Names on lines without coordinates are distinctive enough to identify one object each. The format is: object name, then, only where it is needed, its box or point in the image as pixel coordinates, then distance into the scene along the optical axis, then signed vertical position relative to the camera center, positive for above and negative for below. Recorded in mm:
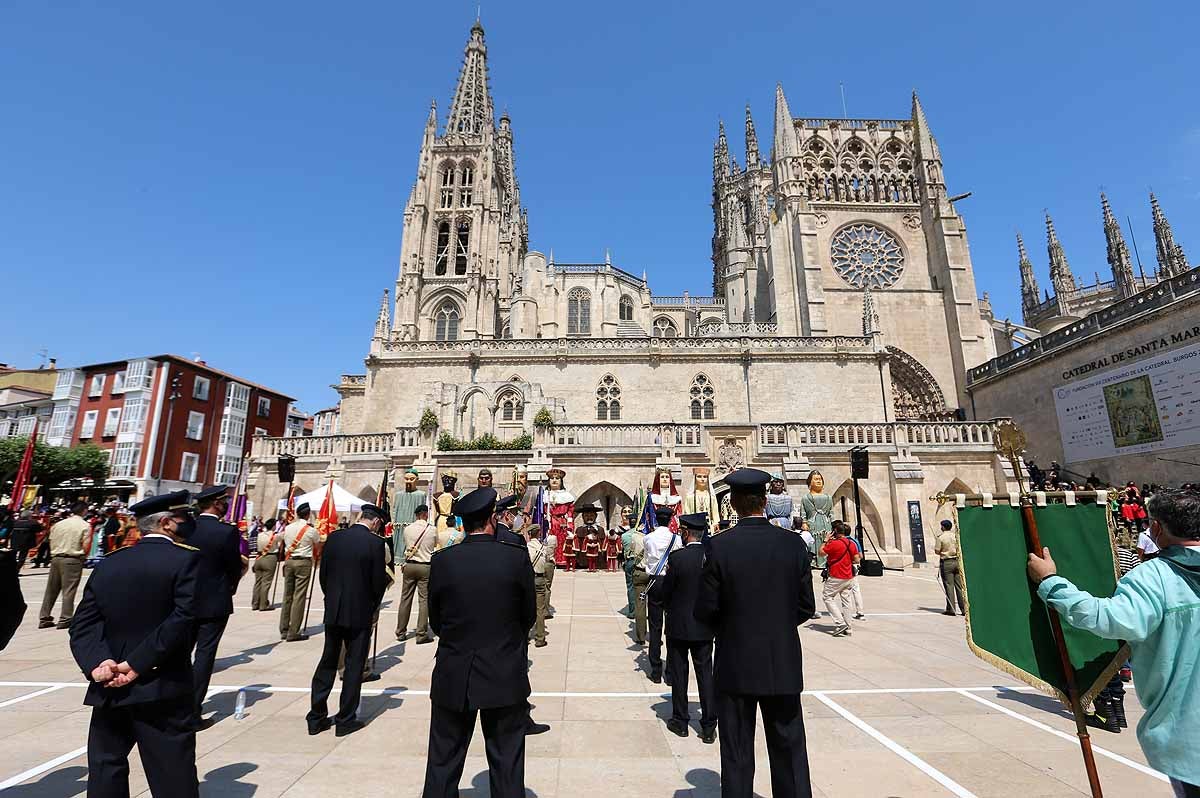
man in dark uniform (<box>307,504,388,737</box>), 4719 -928
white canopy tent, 12094 +259
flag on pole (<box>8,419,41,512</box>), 16691 +740
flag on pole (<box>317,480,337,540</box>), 11766 -124
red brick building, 35375 +6251
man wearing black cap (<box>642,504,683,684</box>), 6238 -732
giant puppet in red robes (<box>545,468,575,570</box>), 16594 -335
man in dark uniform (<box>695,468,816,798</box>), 3084 -775
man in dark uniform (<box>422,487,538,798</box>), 3004 -863
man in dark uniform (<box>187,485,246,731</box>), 5176 -747
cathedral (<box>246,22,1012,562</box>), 19141 +10029
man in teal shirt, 2133 -481
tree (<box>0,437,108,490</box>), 29906 +2690
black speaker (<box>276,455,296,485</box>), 16875 +1342
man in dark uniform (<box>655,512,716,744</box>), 4754 -1161
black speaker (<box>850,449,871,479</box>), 15711 +1366
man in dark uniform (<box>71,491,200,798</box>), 2844 -816
